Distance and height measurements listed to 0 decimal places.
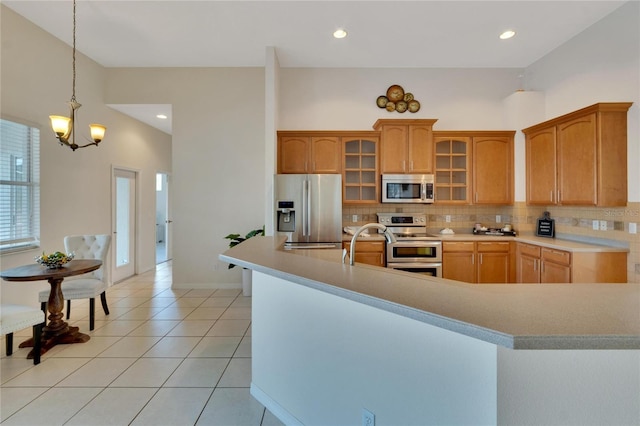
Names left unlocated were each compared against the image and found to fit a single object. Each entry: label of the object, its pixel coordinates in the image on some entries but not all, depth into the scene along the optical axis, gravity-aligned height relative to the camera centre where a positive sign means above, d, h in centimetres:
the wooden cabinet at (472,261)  412 -67
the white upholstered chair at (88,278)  330 -80
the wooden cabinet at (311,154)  448 +86
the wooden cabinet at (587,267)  314 -58
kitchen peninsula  92 -53
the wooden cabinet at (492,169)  448 +65
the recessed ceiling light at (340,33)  369 +223
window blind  327 +29
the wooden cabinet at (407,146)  434 +96
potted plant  442 -93
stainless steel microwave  435 +34
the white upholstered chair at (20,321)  247 -93
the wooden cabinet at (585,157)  314 +63
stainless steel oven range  410 -59
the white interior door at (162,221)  717 -27
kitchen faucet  166 -13
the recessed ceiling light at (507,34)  373 +224
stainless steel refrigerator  409 +4
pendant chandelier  289 +87
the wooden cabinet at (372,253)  412 -56
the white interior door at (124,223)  517 -21
